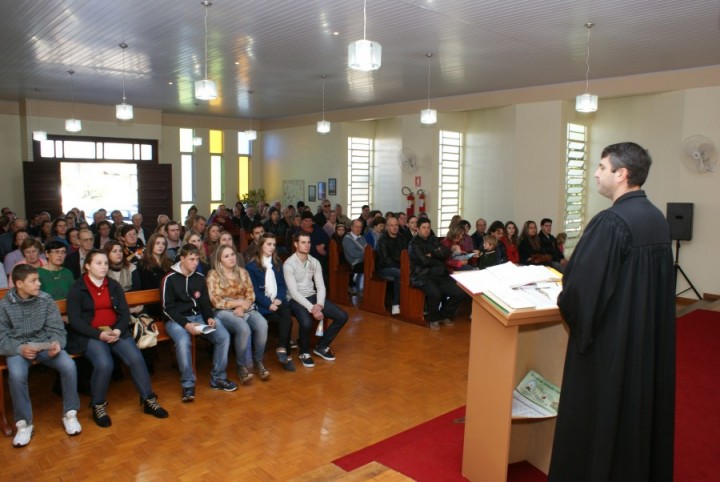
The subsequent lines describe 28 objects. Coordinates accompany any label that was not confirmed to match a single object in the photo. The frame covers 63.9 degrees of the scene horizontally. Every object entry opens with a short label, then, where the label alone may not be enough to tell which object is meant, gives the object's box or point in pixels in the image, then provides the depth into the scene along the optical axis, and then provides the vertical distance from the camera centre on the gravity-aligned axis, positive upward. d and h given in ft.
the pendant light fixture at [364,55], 15.79 +3.57
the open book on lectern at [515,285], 8.64 -1.54
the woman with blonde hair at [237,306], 16.80 -3.66
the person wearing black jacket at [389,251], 25.66 -2.93
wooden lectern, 8.90 -3.18
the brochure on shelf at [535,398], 9.39 -3.56
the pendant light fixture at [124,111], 27.30 +3.35
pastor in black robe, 7.45 -2.05
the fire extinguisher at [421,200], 40.60 -1.01
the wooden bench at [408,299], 24.06 -4.75
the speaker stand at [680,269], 28.83 -4.10
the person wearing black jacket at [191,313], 15.99 -3.68
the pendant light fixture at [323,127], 34.55 +3.44
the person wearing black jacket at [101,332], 14.20 -3.78
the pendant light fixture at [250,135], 40.91 +3.47
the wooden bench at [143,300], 15.43 -3.33
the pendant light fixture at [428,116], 28.63 +3.45
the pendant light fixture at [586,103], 23.70 +3.48
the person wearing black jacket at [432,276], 23.73 -3.76
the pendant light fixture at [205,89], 20.61 +3.36
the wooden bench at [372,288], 25.75 -4.62
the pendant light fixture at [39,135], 38.47 +3.07
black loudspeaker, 28.84 -1.55
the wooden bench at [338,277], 28.32 -4.55
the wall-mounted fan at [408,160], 41.01 +1.81
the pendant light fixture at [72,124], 31.81 +3.27
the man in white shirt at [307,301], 18.83 -3.87
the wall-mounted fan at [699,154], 28.27 +1.72
